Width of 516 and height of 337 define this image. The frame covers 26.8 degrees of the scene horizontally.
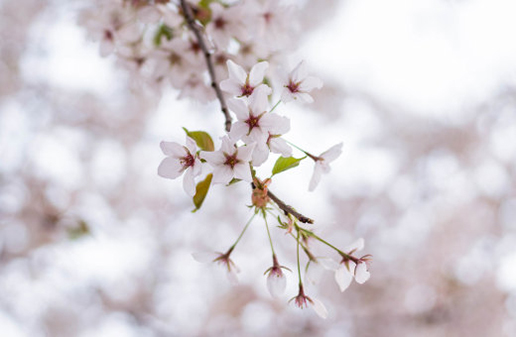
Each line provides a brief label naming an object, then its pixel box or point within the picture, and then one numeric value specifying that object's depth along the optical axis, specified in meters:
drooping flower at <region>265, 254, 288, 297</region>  0.66
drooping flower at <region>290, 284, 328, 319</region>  0.64
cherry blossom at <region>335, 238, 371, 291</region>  0.64
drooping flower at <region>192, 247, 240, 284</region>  0.67
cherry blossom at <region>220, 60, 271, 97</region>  0.63
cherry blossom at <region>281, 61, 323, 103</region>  0.65
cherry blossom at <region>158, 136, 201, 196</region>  0.64
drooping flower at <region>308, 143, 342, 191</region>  0.66
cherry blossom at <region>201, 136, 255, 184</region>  0.62
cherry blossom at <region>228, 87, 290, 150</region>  0.62
